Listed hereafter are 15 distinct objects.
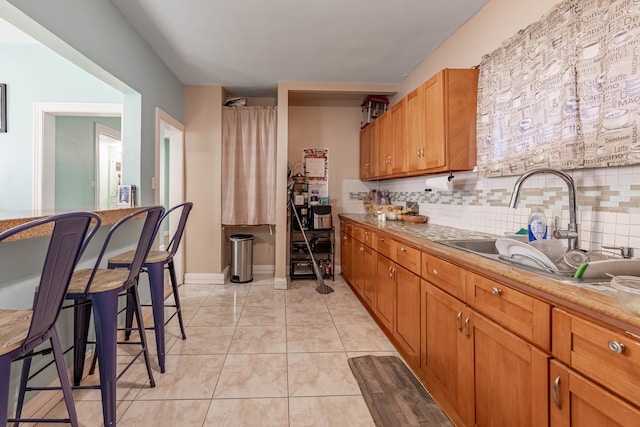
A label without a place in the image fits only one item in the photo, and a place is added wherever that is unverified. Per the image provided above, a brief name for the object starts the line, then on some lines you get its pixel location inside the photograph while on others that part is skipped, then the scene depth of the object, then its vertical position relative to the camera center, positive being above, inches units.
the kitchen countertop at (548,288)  30.7 -9.5
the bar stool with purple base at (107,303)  56.3 -17.3
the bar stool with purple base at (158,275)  81.3 -17.7
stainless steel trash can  162.9 -25.9
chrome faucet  52.6 -0.3
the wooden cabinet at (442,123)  89.3 +25.9
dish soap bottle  59.8 -3.2
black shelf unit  166.1 -21.6
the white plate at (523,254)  45.6 -7.0
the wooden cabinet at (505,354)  31.6 -20.0
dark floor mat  63.8 -42.1
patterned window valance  48.4 +22.3
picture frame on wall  117.8 +37.7
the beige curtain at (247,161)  160.9 +24.2
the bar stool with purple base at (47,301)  34.0 -11.1
